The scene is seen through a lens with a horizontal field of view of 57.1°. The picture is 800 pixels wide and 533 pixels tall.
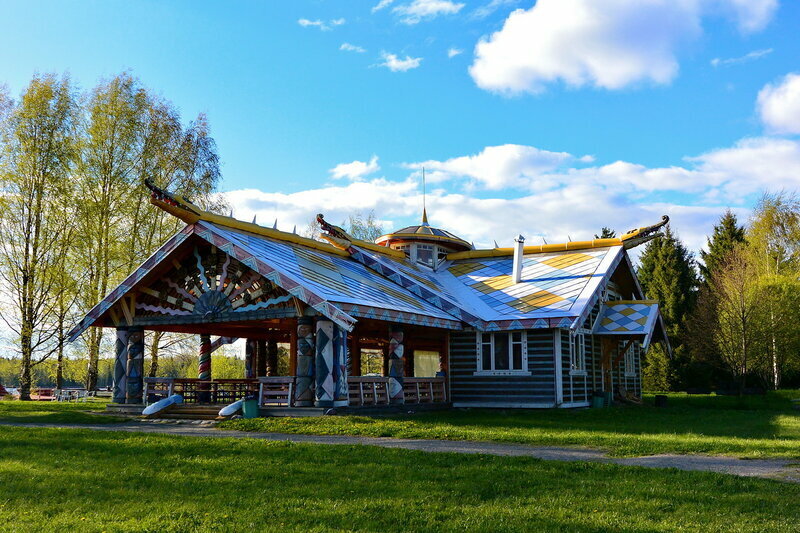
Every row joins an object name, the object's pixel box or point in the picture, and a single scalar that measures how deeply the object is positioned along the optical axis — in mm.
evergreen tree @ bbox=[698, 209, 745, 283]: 48688
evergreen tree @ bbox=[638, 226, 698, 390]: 43156
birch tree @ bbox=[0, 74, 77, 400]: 29125
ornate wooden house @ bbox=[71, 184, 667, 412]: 18797
